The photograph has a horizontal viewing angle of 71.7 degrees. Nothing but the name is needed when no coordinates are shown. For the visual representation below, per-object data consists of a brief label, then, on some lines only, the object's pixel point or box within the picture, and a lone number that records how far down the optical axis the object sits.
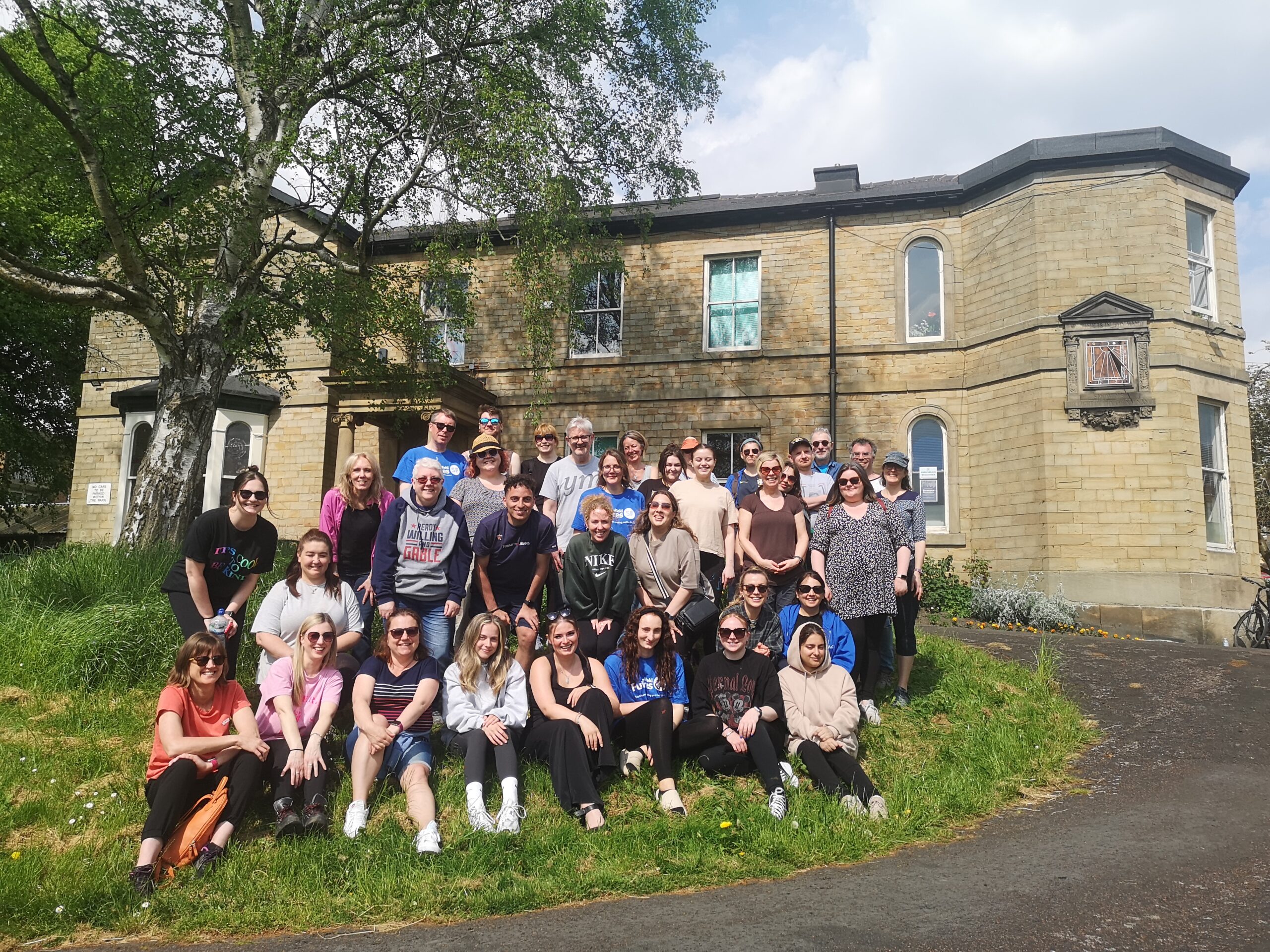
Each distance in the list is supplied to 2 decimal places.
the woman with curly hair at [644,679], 5.89
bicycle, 12.91
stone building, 13.99
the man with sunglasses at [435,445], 7.01
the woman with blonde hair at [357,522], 6.36
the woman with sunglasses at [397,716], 5.37
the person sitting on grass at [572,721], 5.36
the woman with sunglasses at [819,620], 6.26
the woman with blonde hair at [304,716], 5.16
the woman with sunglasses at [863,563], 6.80
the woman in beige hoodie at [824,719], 5.47
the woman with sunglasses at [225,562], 5.84
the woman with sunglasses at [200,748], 4.78
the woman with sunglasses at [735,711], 5.73
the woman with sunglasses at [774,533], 7.07
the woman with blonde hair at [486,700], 5.52
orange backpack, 4.74
